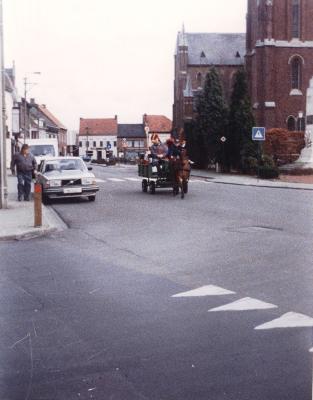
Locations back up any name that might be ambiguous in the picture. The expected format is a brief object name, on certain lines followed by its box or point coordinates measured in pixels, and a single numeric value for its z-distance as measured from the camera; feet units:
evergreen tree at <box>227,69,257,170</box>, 149.79
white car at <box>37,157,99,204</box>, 72.84
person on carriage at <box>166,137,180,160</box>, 81.41
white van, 119.03
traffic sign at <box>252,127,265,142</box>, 113.29
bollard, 47.03
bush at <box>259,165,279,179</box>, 128.36
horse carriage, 78.43
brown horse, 78.00
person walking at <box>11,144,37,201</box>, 72.90
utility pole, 61.87
